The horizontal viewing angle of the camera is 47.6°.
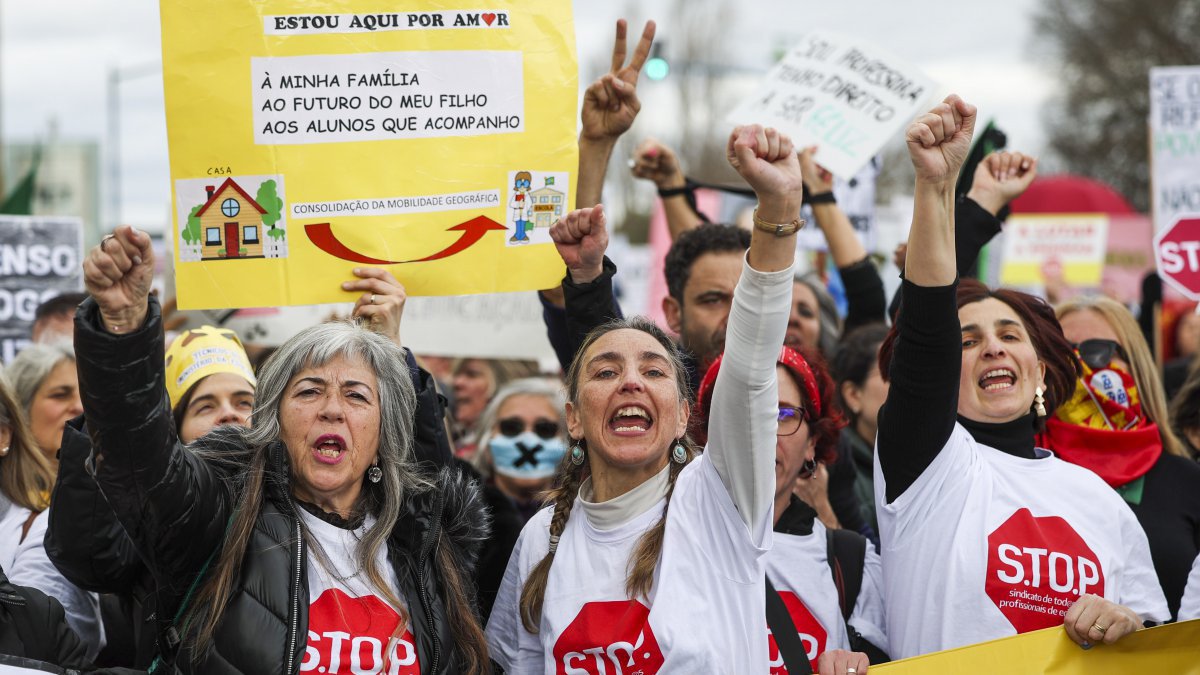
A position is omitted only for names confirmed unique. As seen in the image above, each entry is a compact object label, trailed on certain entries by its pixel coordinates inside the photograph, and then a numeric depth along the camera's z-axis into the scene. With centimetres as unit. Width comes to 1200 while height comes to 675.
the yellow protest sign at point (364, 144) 380
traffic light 648
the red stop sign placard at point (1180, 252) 573
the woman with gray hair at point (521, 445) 589
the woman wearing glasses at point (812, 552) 353
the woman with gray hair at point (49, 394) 476
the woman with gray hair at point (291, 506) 283
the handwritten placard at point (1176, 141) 665
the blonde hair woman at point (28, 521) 374
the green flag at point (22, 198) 757
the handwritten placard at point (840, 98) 572
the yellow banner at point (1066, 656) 325
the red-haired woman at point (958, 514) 325
